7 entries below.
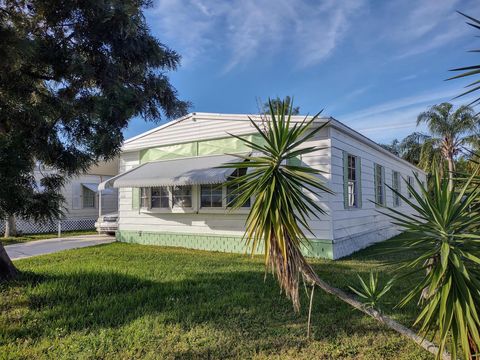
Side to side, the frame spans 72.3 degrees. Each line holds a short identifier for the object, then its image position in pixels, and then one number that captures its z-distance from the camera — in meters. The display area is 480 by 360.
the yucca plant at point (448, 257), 2.26
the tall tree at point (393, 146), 35.31
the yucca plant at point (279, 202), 3.42
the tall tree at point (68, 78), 5.42
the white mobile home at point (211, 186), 10.47
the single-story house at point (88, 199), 21.77
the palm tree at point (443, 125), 23.03
